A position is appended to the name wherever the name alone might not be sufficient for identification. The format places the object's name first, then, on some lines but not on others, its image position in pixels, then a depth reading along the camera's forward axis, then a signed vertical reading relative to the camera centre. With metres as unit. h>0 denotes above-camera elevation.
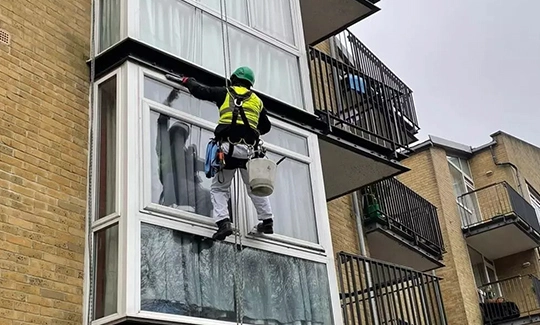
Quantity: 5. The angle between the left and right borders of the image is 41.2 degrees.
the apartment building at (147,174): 5.68 +2.49
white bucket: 5.97 +2.24
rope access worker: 6.33 +2.72
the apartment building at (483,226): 17.59 +5.36
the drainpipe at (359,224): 11.22 +3.43
